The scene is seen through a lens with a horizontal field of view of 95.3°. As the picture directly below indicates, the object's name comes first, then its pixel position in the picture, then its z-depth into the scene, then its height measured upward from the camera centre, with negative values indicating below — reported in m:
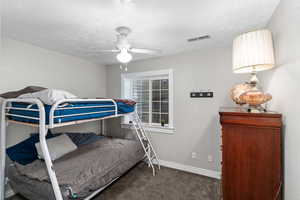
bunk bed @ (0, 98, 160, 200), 1.38 -0.22
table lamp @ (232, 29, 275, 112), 1.25 +0.41
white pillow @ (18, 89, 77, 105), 1.39 +0.03
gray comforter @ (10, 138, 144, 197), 1.59 -0.93
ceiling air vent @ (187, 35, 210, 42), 2.14 +0.97
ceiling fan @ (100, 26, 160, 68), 1.71 +0.66
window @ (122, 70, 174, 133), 3.09 +0.08
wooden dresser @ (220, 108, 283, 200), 1.13 -0.50
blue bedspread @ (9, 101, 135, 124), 1.44 -0.16
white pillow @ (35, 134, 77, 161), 2.13 -0.80
